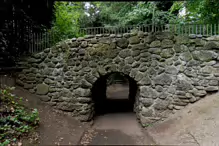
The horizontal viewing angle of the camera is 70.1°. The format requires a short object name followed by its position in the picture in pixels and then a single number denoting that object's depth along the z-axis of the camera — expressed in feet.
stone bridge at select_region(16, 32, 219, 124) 13.50
